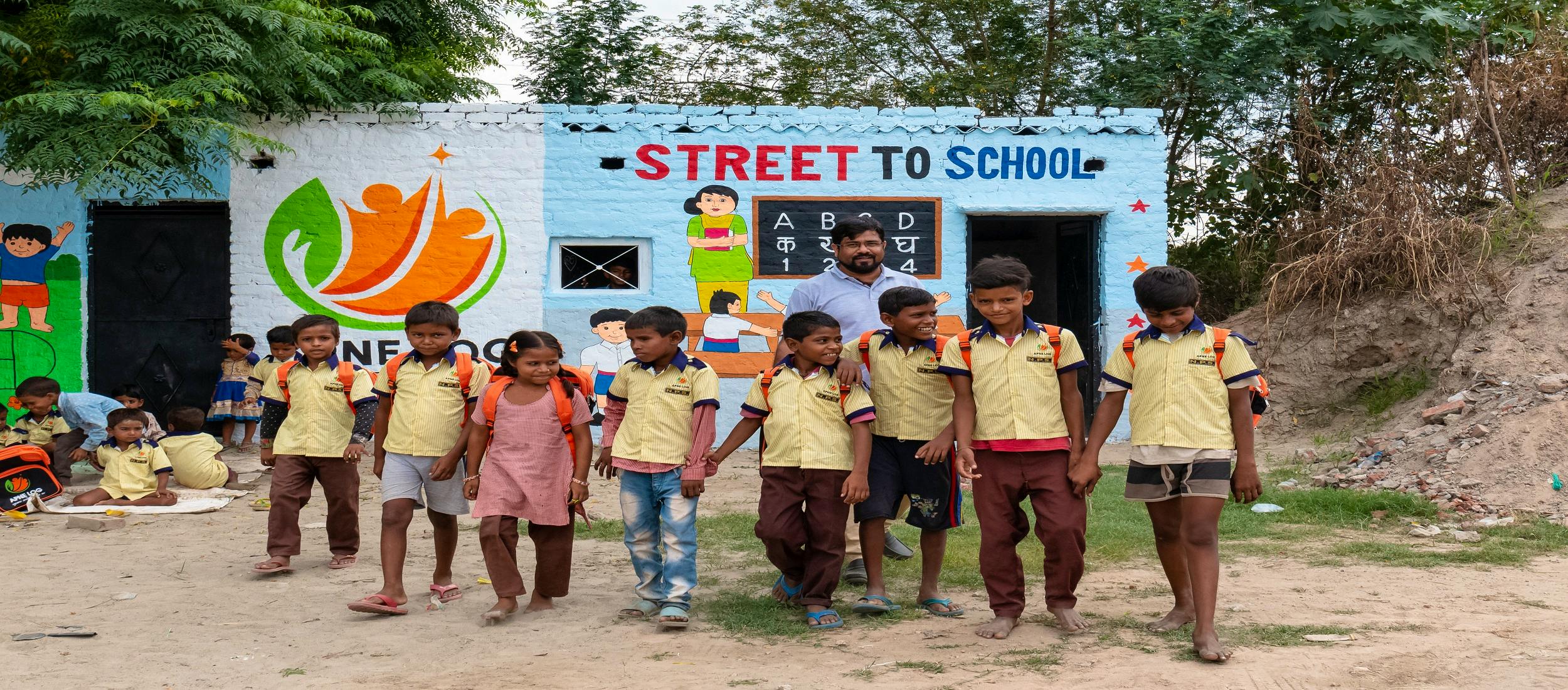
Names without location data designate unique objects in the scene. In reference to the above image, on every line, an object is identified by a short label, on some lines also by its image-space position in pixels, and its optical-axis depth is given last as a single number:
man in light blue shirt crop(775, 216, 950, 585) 5.07
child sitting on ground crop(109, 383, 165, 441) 8.52
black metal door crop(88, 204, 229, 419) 10.23
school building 10.20
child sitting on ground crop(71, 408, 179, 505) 7.83
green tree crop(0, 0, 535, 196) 8.77
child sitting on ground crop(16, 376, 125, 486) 8.61
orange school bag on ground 7.46
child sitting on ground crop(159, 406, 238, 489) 8.31
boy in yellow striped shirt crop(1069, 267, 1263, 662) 3.97
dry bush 9.94
